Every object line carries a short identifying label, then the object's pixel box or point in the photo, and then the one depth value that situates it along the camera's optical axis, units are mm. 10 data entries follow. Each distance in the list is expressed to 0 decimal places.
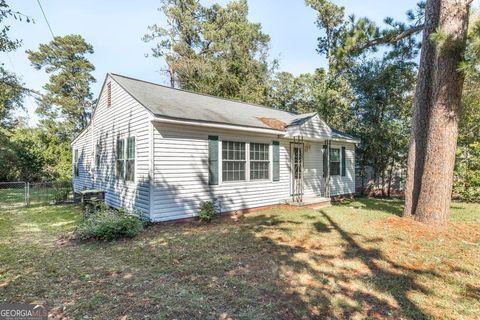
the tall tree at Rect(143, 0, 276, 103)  23484
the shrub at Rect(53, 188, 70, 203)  12016
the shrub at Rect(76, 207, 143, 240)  5840
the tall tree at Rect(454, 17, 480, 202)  9656
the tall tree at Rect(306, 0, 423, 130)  7312
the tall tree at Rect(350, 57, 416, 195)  14156
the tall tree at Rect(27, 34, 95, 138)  25922
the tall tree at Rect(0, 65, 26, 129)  11256
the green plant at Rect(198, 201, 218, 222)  7477
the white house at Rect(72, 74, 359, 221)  7207
